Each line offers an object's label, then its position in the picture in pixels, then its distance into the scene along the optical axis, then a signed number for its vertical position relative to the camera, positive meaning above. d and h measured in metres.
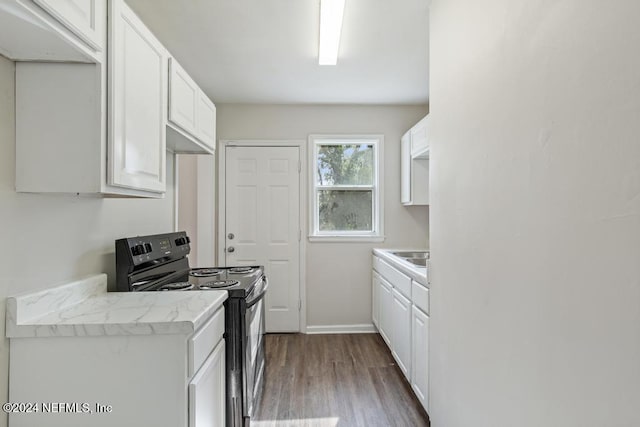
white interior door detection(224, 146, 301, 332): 3.59 -0.03
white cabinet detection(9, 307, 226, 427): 1.10 -0.56
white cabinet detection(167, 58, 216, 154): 1.72 +0.58
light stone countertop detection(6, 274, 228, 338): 1.10 -0.37
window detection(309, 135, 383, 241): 3.73 +0.31
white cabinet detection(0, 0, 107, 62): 0.90 +0.54
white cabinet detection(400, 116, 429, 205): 3.21 +0.46
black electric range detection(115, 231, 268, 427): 1.64 -0.41
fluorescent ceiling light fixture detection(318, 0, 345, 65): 1.86 +1.18
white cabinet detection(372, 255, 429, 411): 2.02 -0.79
